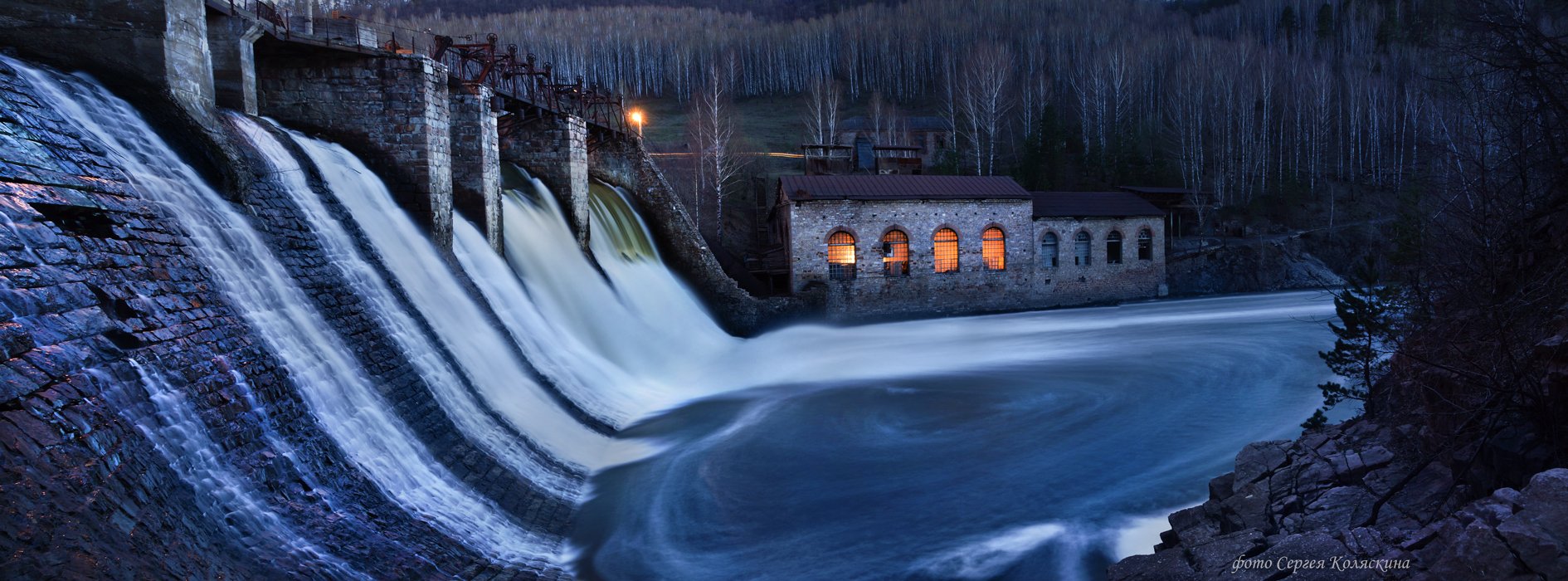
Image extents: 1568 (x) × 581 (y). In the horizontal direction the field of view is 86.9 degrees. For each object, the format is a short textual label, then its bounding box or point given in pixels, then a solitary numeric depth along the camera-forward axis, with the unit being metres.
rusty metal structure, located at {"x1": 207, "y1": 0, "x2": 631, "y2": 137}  11.98
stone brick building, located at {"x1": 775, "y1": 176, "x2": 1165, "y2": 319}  25.92
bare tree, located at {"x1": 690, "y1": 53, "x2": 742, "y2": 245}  31.27
